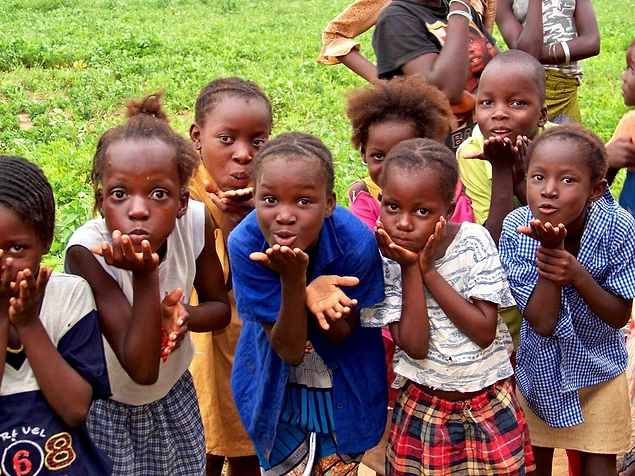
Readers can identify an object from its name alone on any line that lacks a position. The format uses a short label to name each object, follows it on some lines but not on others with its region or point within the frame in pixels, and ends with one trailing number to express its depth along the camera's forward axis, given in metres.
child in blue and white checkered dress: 2.62
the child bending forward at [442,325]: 2.50
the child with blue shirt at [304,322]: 2.31
